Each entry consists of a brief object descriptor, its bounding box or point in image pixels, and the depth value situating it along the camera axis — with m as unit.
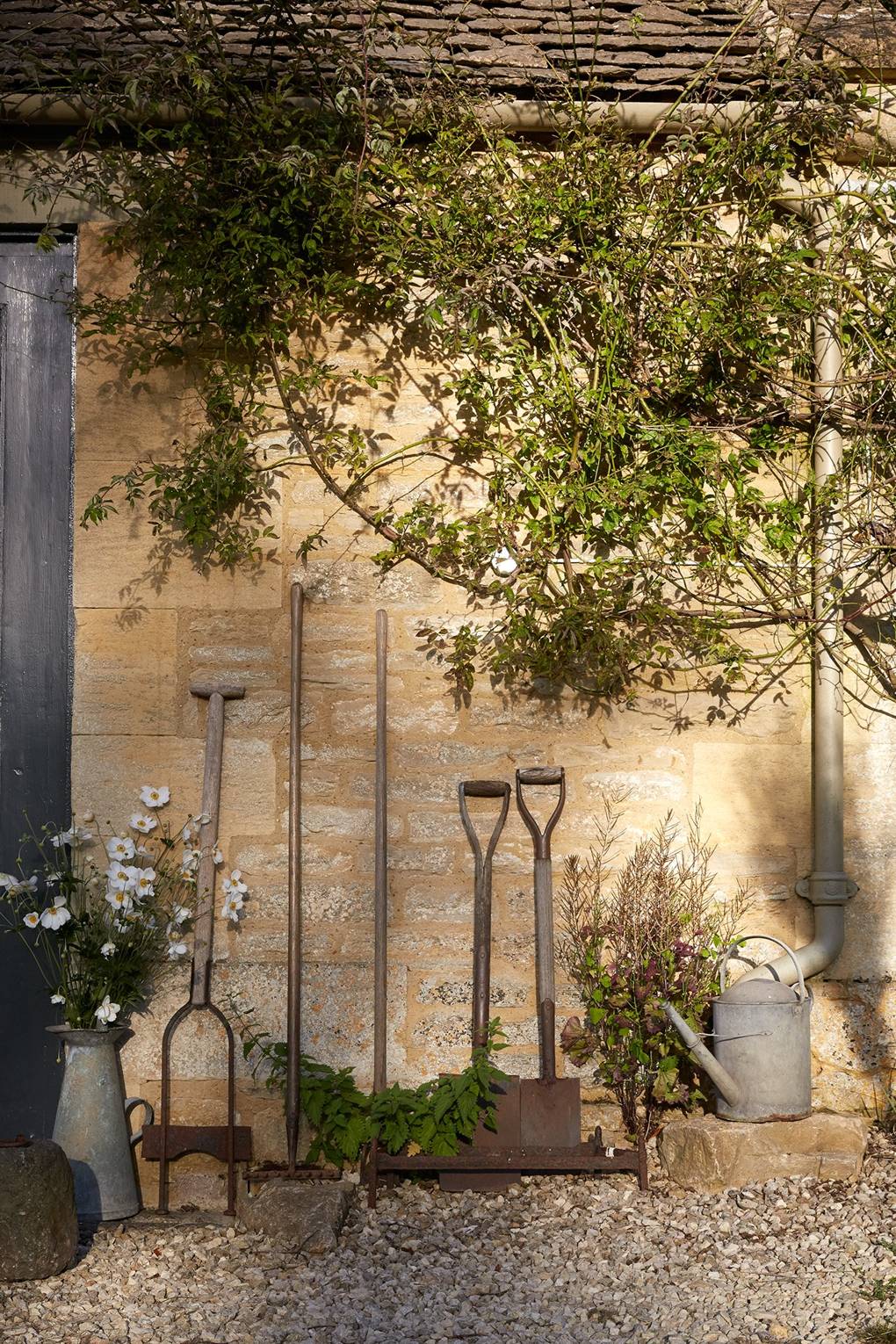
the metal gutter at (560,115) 4.09
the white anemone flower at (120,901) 3.88
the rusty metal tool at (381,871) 3.95
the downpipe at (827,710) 4.11
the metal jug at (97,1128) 3.69
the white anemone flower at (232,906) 4.02
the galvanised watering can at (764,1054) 3.82
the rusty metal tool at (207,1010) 3.93
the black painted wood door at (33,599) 4.15
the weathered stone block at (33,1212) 3.12
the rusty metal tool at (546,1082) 3.92
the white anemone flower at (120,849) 3.94
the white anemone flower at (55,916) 3.83
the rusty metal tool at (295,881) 3.89
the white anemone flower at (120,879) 3.91
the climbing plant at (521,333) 4.04
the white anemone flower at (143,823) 4.04
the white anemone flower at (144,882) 3.89
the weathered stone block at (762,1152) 3.75
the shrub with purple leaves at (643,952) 3.95
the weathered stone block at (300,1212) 3.45
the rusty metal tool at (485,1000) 3.84
